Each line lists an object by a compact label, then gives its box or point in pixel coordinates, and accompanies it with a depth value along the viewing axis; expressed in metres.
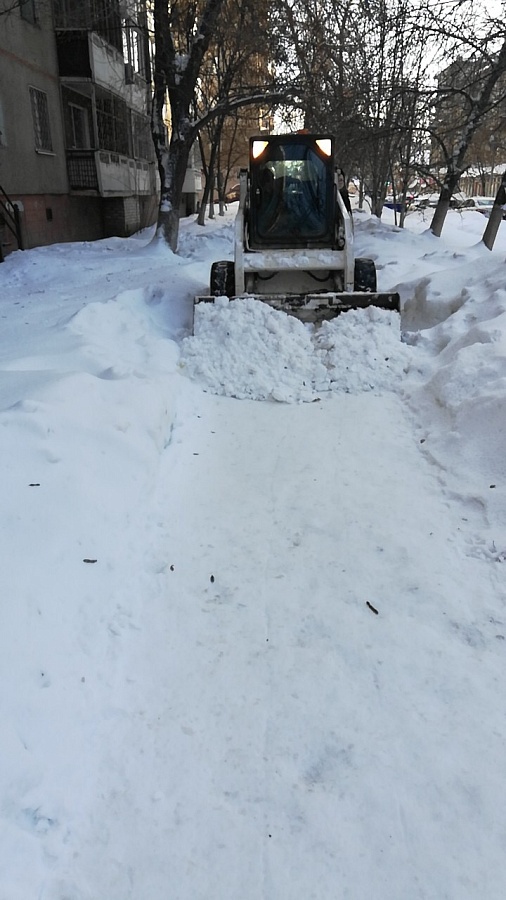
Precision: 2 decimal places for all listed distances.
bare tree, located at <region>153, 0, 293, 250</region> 14.99
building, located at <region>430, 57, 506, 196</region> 14.80
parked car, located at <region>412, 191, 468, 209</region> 19.87
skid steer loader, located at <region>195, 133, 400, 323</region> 9.22
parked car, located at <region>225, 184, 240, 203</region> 57.39
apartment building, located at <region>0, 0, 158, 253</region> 16.70
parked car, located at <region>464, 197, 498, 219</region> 38.29
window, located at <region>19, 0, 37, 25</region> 17.34
